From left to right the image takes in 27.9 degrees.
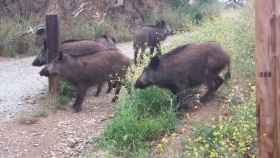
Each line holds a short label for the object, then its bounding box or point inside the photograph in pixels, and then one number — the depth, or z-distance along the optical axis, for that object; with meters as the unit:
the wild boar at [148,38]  13.11
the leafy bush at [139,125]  6.40
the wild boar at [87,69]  8.88
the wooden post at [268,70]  2.93
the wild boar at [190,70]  7.52
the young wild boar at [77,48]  9.71
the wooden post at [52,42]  9.24
